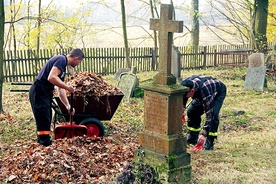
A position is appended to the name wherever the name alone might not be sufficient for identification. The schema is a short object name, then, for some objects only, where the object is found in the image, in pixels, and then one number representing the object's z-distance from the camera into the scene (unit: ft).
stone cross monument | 17.02
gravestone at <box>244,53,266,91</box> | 46.96
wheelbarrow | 26.30
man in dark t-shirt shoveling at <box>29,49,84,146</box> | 22.06
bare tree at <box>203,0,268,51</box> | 61.26
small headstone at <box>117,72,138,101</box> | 40.34
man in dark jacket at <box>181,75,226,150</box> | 21.90
